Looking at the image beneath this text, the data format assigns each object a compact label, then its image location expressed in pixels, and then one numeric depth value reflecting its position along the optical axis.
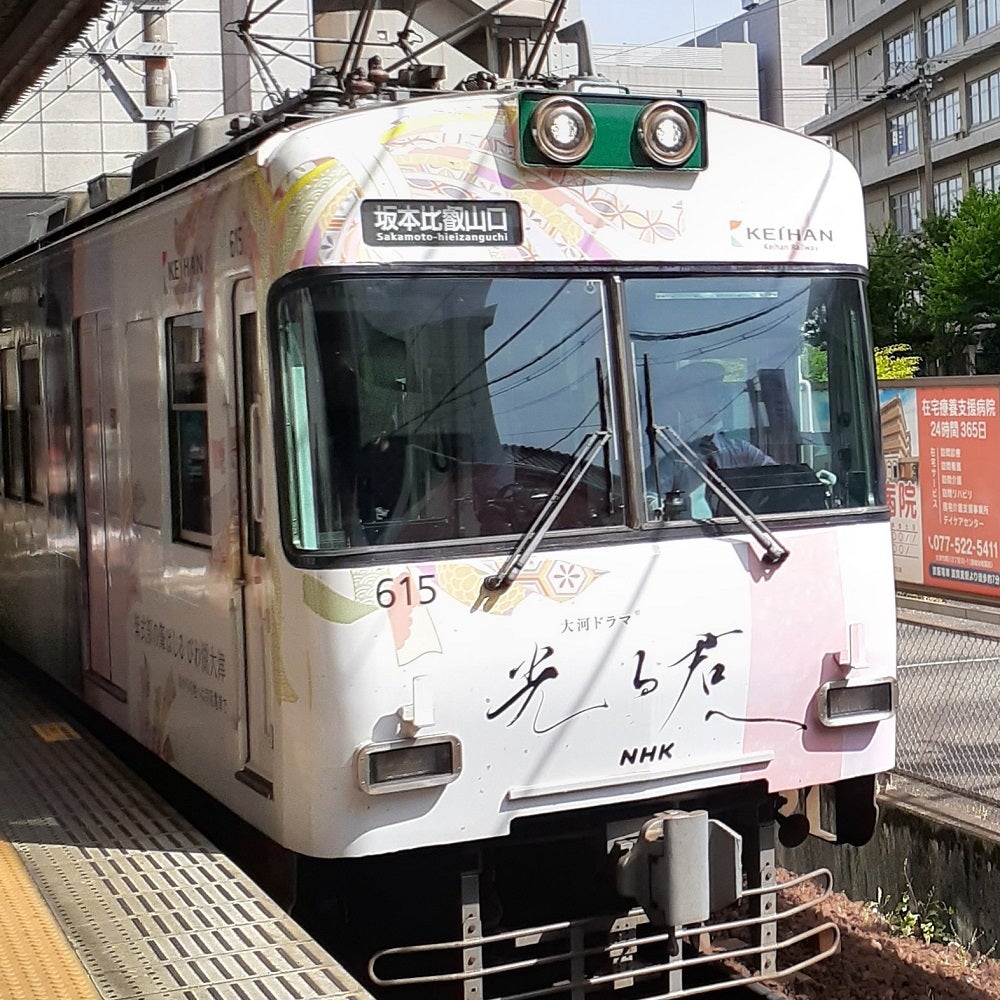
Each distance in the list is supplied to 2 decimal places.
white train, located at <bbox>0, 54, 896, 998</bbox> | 4.87
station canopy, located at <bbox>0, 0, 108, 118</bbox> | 7.88
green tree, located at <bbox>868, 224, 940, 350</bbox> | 49.84
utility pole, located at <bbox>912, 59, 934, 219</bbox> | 47.81
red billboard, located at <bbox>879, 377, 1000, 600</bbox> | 10.68
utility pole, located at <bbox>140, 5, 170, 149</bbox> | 13.88
